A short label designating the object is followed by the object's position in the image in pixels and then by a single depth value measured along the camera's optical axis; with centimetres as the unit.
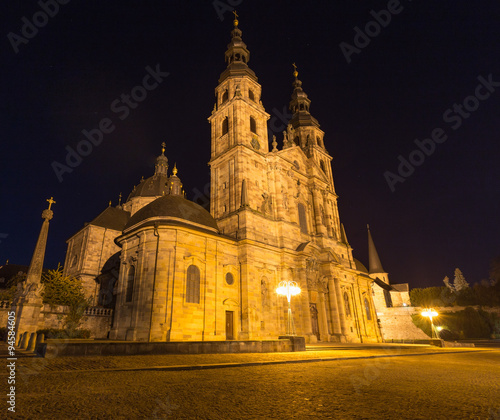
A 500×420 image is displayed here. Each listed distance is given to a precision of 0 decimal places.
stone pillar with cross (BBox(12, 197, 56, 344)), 1716
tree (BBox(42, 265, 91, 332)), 2034
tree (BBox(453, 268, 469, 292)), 10060
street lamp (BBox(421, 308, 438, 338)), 2639
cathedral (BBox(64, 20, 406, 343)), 1998
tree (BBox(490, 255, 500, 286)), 5814
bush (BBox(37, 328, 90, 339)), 1766
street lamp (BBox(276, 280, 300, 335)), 1806
